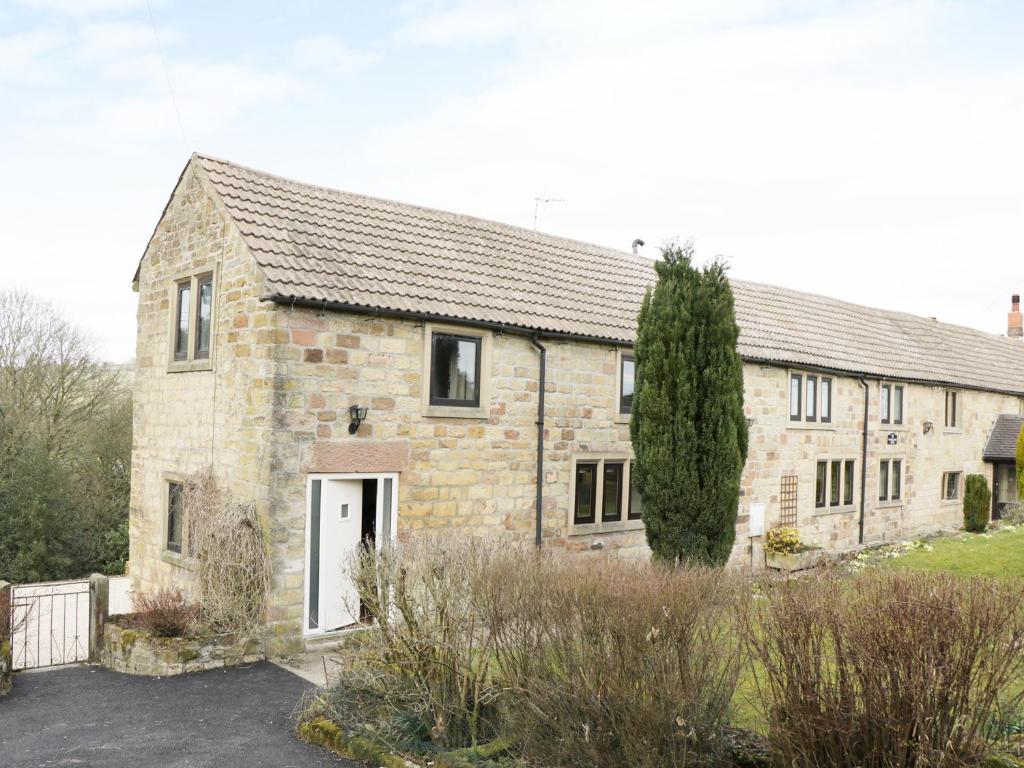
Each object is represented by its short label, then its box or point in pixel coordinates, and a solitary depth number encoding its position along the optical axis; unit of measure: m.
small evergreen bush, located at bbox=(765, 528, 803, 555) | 17.90
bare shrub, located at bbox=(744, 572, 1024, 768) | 4.98
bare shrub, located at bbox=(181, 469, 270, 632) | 10.78
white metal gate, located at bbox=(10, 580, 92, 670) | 12.34
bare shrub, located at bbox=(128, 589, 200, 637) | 10.80
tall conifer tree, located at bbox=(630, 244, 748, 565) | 13.14
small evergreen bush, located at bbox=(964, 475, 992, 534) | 25.06
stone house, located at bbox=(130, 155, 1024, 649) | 11.31
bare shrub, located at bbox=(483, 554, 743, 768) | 5.84
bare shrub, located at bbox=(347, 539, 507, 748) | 7.30
